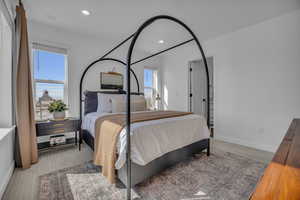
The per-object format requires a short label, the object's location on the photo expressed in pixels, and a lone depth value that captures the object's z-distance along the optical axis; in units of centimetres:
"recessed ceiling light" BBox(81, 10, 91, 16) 256
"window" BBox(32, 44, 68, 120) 298
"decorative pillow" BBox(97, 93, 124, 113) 303
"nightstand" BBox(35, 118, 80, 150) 249
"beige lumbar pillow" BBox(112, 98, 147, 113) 292
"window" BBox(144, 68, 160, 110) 493
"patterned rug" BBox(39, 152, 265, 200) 151
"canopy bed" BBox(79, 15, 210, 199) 152
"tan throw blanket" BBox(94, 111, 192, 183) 159
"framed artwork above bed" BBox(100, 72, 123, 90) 379
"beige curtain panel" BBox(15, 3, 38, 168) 205
